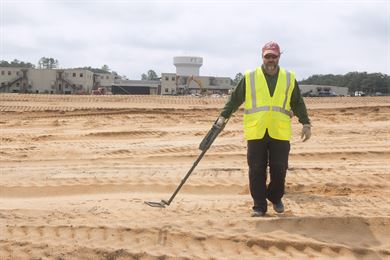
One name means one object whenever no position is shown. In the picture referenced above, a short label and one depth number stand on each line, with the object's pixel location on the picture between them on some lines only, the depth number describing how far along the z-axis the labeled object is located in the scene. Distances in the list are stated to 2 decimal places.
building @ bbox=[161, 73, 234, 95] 57.83
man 4.83
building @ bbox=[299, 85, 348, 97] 49.03
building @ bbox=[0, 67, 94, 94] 57.88
